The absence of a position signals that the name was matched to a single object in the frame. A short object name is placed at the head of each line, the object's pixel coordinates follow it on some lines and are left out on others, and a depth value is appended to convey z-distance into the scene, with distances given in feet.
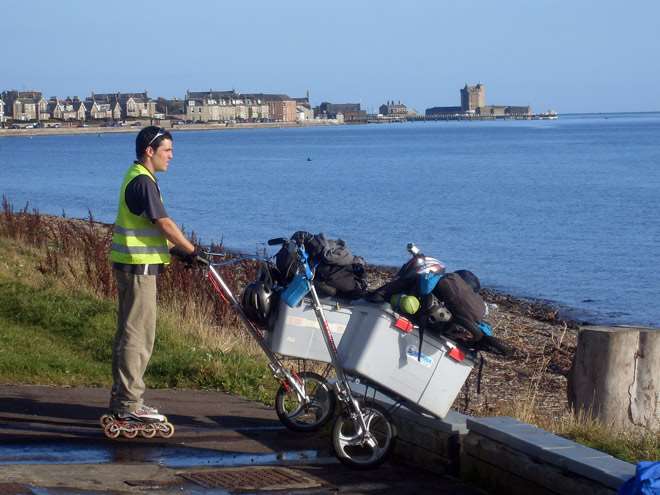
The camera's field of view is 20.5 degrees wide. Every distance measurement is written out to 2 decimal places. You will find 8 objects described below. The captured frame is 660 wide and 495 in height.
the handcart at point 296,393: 39.40
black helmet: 37.92
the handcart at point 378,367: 35.55
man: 39.36
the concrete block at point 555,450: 30.27
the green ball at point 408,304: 35.07
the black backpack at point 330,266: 37.15
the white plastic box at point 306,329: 36.89
